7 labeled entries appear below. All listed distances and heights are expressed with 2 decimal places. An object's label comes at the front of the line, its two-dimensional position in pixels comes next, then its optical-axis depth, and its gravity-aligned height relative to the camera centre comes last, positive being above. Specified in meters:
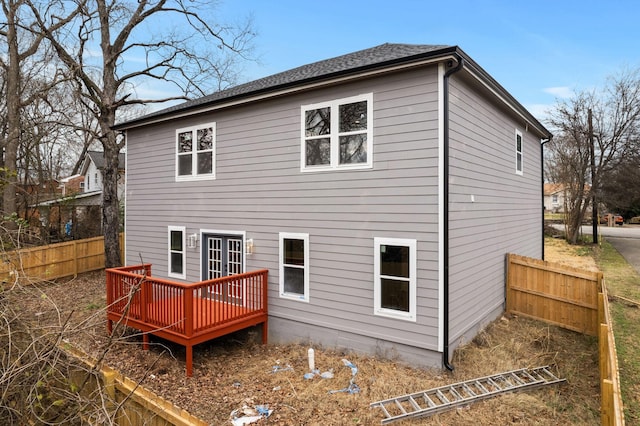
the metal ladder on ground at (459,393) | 4.77 -2.61
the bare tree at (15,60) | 14.11 +6.04
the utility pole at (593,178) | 21.67 +1.75
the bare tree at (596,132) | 21.66 +4.54
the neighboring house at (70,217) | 16.52 -0.57
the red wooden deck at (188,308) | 6.42 -2.00
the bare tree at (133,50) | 13.84 +6.40
